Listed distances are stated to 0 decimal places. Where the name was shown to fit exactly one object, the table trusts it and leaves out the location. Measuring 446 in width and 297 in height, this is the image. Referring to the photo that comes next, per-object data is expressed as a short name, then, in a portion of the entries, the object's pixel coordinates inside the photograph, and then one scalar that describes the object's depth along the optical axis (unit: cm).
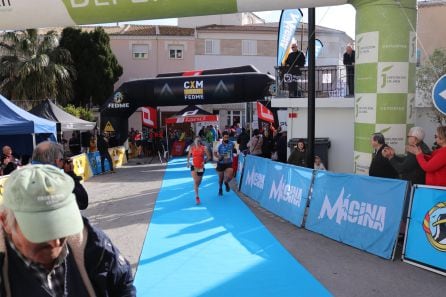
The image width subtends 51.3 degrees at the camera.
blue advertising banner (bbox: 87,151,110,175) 1839
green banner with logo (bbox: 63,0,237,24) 661
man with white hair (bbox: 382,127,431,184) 726
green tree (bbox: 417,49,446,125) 1516
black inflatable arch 1903
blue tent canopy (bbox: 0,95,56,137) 1288
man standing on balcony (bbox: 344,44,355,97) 1362
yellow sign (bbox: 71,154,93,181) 1625
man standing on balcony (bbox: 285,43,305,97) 1440
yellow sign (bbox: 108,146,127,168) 2162
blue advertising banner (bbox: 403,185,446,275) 603
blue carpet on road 564
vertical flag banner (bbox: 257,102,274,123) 1614
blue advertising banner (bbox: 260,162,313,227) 900
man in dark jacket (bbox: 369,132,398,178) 734
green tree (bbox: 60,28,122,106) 3691
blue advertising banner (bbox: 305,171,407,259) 674
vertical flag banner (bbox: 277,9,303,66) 1226
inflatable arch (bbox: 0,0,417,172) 668
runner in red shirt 1179
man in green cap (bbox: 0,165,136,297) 161
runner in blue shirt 1297
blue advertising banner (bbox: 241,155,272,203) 1162
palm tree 3300
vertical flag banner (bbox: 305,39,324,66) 1595
